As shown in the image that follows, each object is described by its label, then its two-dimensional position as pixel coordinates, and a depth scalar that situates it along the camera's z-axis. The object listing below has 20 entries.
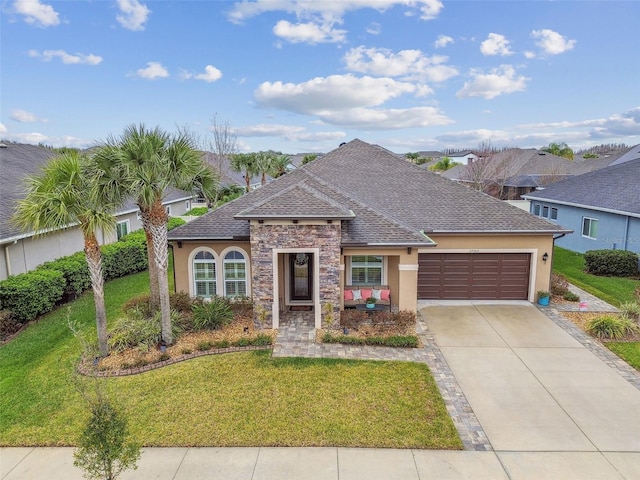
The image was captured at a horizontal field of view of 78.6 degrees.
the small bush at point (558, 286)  15.36
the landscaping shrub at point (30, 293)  12.45
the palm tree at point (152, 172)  9.60
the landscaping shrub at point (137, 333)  10.63
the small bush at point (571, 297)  14.89
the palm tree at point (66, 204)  8.88
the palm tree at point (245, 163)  40.00
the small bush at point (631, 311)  12.86
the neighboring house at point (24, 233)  13.49
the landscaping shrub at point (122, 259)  17.81
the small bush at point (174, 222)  23.84
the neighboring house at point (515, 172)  38.66
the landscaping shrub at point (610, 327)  11.66
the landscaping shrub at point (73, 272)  14.88
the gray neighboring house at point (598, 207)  19.75
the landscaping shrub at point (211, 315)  11.80
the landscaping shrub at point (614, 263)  18.34
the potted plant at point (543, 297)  14.43
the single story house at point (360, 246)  11.57
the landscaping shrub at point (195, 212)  31.41
